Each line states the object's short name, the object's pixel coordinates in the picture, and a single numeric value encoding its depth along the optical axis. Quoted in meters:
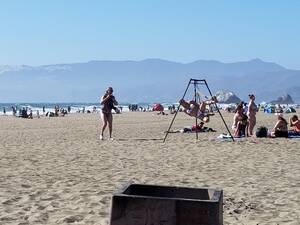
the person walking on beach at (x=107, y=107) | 17.12
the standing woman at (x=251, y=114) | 18.55
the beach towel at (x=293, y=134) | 18.09
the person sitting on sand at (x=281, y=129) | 17.61
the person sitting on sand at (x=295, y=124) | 19.14
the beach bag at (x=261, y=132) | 17.67
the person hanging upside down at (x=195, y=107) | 18.70
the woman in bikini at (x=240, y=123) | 18.28
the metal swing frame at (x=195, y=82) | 17.14
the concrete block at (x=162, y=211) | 4.25
